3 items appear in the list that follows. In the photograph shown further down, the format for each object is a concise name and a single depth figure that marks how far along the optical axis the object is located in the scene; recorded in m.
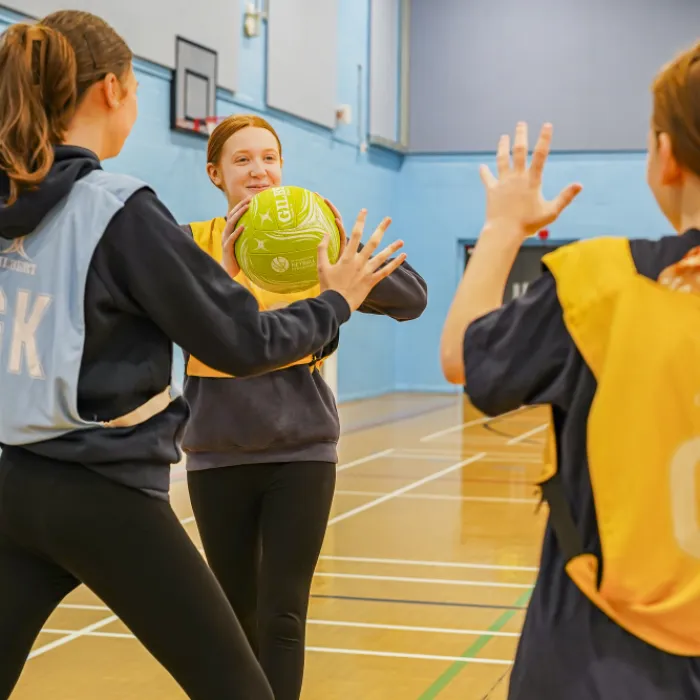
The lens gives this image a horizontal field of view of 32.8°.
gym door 15.73
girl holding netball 2.84
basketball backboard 9.82
